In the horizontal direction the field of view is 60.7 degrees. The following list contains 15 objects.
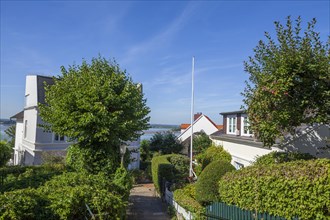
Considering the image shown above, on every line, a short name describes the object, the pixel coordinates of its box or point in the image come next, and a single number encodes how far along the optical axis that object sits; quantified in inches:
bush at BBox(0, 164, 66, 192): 406.3
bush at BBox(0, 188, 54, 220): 249.3
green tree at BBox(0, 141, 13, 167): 924.6
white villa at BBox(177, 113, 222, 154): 1421.8
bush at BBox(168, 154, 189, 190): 830.8
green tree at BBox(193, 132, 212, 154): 1109.7
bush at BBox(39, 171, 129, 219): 294.7
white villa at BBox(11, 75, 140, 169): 962.5
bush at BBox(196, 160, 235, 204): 439.2
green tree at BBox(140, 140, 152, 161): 1279.5
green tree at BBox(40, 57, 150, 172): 503.2
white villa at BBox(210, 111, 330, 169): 553.9
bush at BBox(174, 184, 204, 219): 421.7
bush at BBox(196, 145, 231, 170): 852.1
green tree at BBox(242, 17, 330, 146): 392.5
